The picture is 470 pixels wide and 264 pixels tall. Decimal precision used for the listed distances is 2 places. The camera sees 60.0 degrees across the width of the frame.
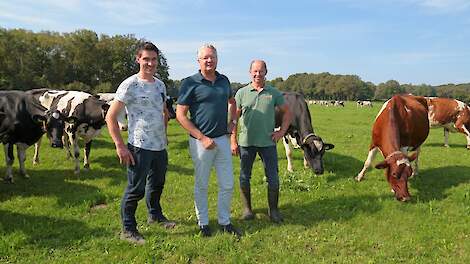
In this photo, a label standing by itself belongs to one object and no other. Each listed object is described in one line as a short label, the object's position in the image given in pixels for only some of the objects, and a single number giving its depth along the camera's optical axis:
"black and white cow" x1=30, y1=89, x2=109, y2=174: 10.53
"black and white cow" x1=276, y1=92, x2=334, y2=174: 8.51
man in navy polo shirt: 5.25
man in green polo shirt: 6.14
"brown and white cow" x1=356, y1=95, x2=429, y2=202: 7.28
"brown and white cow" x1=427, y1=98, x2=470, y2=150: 16.31
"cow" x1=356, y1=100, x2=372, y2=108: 78.66
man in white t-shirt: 5.05
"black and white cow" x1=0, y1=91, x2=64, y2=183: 8.92
